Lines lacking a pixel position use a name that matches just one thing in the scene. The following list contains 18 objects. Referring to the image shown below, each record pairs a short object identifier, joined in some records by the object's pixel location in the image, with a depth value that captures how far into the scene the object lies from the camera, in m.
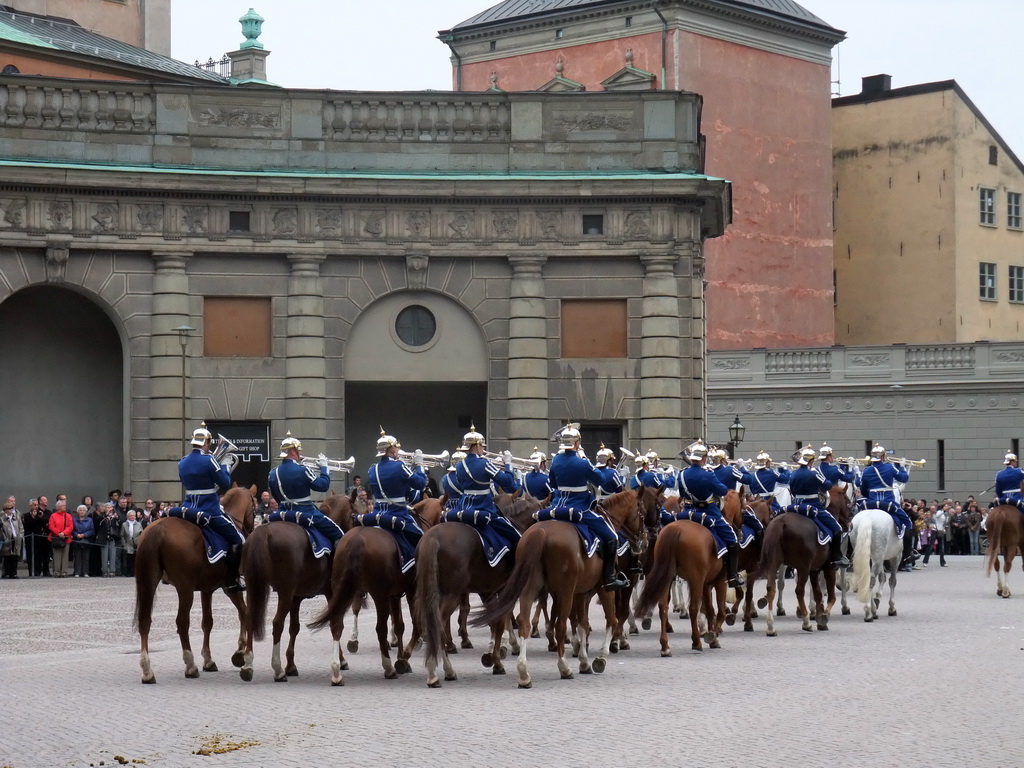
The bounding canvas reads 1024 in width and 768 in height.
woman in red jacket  40.47
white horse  28.11
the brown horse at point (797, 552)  26.39
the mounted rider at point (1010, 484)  33.78
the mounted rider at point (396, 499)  20.66
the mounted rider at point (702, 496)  23.84
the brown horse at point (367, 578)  19.75
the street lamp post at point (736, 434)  47.09
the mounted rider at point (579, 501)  20.48
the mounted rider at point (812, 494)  27.02
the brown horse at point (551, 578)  19.55
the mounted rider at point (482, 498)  20.16
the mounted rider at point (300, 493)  20.83
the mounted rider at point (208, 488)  20.75
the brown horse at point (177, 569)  20.12
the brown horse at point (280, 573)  20.20
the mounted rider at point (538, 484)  23.64
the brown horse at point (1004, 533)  33.59
